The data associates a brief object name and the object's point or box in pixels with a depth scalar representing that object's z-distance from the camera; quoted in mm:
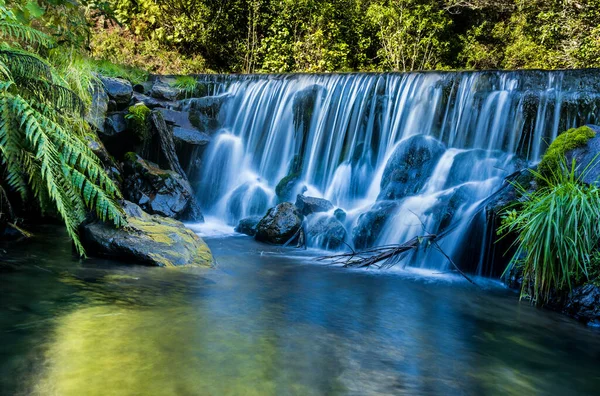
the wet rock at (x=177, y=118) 10955
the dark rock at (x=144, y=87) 11734
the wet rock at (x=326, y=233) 7899
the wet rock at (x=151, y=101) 11080
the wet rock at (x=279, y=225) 7965
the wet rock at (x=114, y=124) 9727
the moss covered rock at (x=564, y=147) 6203
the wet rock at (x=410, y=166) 8750
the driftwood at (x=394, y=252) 6664
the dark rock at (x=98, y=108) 8867
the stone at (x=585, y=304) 4773
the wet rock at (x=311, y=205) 8594
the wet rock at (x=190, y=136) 10820
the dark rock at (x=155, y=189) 8812
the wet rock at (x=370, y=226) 7738
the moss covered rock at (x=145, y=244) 5566
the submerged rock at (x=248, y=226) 8664
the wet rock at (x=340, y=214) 8493
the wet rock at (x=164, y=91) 11883
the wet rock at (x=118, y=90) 10234
